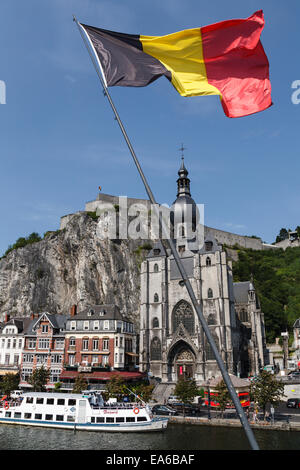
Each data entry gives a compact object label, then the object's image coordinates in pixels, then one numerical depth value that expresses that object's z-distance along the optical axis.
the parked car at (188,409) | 36.59
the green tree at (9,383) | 43.06
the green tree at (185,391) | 37.12
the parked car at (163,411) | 36.44
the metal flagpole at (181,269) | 7.47
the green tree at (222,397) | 33.84
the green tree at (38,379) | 43.09
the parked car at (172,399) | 42.22
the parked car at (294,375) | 54.44
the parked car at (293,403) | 40.57
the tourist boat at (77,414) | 31.38
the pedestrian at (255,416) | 32.03
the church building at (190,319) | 55.50
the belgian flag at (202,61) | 10.98
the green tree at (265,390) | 33.19
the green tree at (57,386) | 47.22
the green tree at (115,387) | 39.69
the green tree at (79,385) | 42.06
